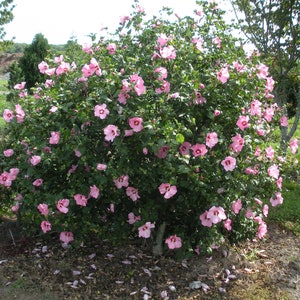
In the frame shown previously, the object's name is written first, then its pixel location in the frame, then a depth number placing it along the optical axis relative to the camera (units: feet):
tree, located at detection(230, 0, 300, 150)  18.33
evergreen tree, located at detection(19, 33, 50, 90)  44.32
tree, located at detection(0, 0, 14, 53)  38.73
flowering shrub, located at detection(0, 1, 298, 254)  8.77
